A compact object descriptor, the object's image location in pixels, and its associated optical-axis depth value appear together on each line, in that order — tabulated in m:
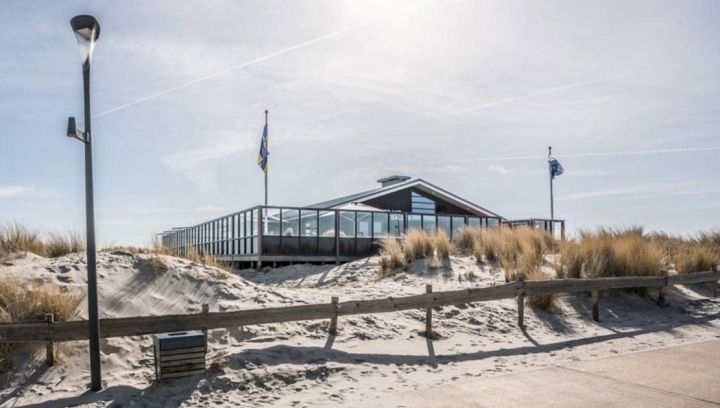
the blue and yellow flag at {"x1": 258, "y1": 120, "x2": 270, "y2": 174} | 28.05
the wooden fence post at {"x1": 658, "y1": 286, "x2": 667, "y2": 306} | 14.30
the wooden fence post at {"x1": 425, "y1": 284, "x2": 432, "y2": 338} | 10.05
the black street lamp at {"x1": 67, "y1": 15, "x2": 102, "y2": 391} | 6.98
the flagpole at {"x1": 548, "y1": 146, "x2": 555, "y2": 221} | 33.78
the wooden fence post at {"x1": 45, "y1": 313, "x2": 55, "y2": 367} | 7.32
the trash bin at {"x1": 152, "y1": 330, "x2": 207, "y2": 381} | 7.15
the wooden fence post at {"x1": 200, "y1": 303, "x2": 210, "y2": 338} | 8.21
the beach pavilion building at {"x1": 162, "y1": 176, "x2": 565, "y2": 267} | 22.86
